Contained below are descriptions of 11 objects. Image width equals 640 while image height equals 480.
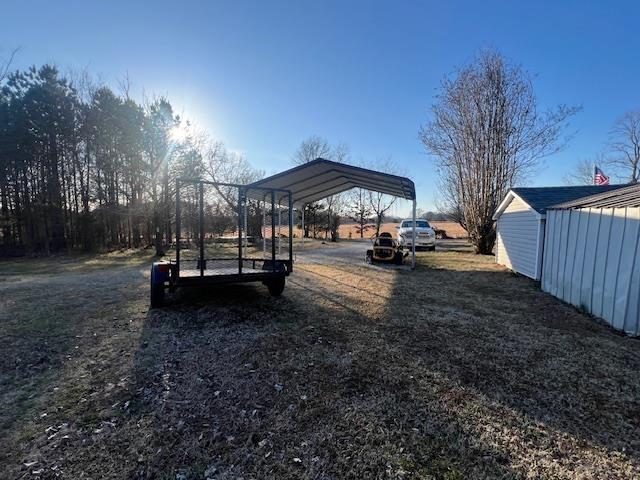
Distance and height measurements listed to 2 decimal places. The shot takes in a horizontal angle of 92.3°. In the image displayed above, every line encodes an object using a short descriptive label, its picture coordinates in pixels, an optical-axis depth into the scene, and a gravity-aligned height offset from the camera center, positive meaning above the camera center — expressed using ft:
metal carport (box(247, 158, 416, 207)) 27.09 +4.03
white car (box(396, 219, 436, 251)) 57.93 -3.24
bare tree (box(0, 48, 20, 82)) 51.03 +26.30
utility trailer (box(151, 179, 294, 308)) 16.31 -3.28
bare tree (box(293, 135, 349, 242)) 96.48 +4.11
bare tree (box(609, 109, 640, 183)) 92.59 +24.00
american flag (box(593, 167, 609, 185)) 51.78 +7.63
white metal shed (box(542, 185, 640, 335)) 14.34 -1.87
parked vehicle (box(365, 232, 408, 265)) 36.54 -3.79
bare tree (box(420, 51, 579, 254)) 47.67 +14.22
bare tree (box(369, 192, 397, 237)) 99.14 +4.85
